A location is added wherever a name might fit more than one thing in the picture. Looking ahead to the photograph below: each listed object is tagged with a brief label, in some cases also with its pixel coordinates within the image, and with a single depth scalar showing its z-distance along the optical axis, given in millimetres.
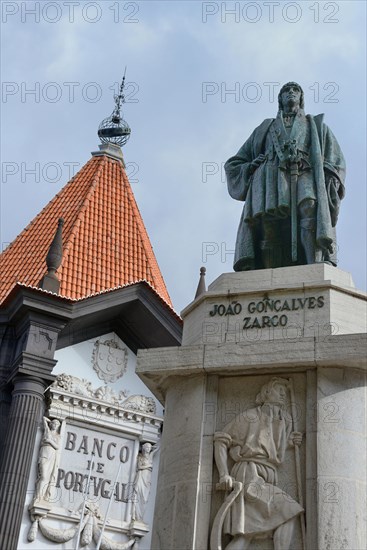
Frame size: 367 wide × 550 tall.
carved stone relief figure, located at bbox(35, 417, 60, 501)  17766
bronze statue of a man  9617
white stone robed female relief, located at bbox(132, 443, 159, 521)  18766
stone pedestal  7727
